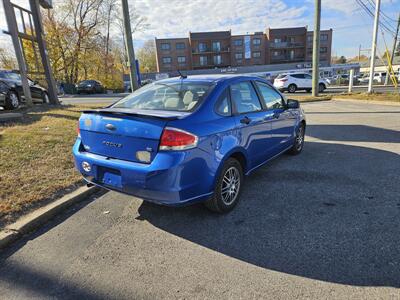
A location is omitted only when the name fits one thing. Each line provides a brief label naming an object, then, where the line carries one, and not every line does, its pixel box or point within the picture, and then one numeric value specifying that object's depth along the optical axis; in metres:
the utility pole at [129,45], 8.95
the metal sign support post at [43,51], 11.70
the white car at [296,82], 24.22
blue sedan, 2.77
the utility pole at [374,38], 14.56
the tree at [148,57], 75.09
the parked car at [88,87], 29.78
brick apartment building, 64.12
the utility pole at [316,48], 15.46
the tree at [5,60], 43.56
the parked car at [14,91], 9.51
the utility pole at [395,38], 34.93
